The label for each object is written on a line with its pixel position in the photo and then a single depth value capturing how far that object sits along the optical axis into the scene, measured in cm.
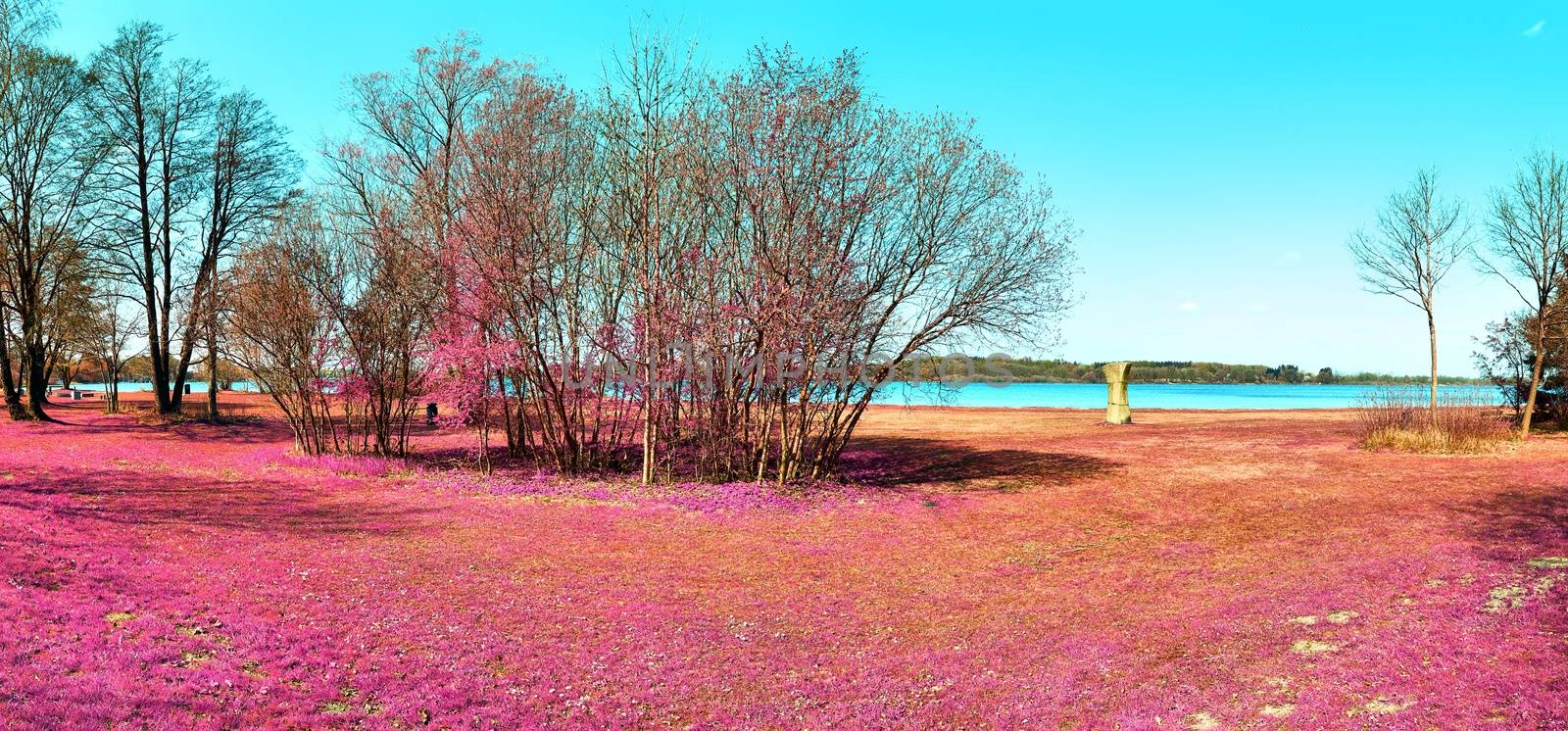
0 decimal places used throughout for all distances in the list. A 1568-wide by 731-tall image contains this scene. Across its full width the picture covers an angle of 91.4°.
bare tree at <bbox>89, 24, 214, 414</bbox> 2895
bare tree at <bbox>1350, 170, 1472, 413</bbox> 2742
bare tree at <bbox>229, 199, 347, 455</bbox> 1953
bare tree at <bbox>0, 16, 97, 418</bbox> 2508
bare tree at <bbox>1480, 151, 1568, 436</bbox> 2356
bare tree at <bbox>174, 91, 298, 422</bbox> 3177
